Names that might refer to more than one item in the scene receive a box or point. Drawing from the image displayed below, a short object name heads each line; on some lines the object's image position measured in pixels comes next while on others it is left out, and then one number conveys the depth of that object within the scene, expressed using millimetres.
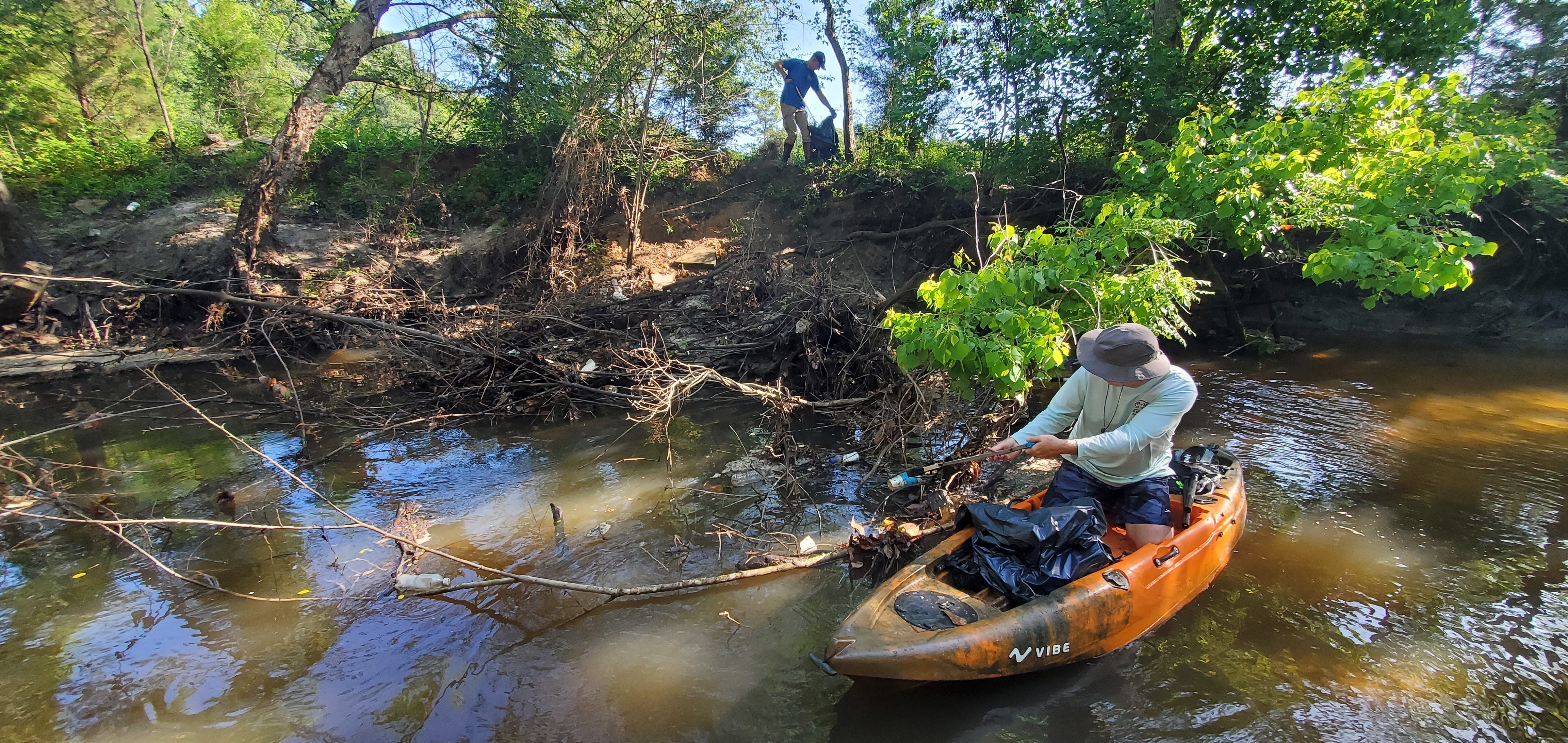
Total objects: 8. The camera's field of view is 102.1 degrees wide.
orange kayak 3061
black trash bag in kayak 3592
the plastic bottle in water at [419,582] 4148
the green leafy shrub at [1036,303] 4285
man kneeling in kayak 3598
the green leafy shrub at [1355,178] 4809
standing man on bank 12531
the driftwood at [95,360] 8961
